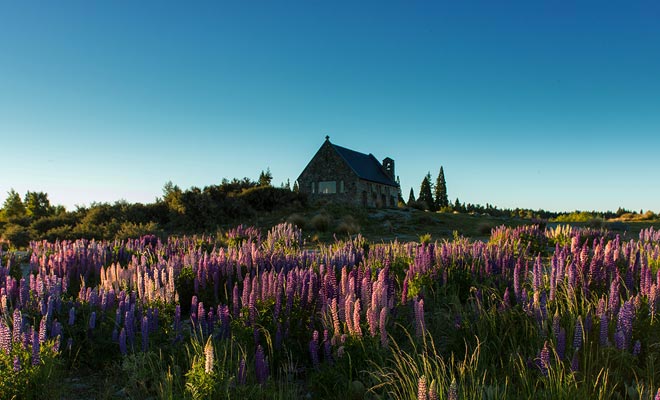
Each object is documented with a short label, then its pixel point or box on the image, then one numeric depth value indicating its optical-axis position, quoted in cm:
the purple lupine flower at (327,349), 349
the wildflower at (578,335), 315
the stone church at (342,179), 4716
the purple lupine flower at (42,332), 337
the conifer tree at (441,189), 7788
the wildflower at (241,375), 306
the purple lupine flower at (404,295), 410
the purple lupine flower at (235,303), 419
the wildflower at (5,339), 330
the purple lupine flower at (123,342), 375
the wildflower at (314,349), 349
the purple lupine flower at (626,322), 331
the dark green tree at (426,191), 7644
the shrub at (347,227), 1686
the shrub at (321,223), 1806
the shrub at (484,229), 1826
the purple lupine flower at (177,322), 395
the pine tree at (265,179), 3106
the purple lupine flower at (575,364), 295
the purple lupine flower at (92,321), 415
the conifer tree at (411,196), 7503
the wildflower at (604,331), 324
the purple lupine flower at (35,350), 329
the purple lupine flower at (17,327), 343
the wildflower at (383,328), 331
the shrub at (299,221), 1884
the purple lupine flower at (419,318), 341
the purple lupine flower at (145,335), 384
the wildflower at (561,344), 313
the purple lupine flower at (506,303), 409
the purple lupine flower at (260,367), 316
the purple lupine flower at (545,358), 290
